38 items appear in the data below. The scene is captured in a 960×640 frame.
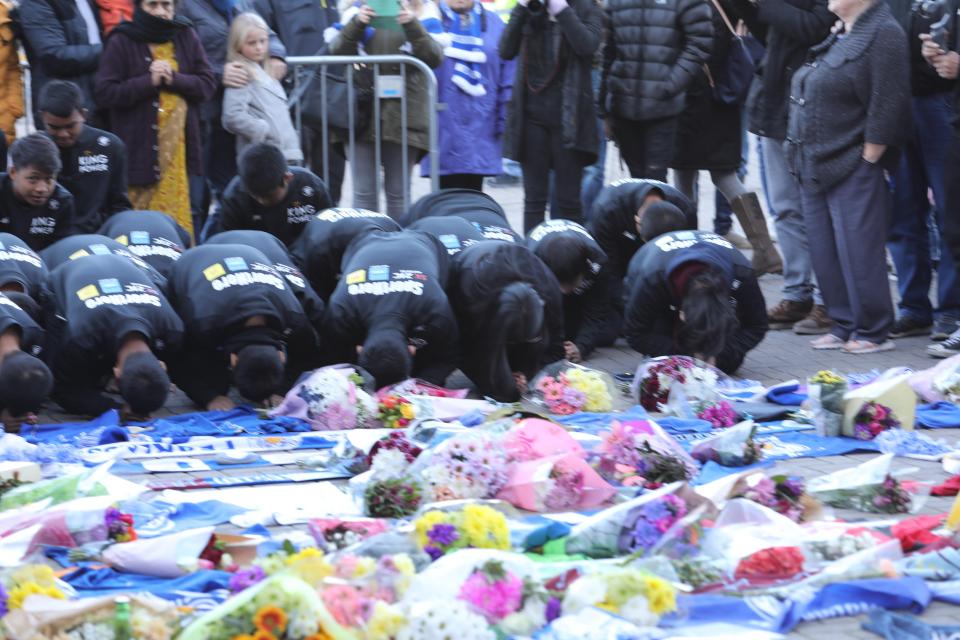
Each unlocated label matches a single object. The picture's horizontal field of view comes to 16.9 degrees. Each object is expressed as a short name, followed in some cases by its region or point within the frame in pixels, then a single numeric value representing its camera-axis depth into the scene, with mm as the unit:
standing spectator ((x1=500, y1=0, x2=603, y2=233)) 21409
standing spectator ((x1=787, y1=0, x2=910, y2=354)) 18223
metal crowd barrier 21684
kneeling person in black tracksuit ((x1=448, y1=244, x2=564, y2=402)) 16079
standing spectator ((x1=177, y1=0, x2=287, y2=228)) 21424
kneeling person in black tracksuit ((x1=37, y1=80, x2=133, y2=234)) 18866
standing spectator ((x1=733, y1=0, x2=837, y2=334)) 20107
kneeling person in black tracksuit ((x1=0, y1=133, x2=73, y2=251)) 17718
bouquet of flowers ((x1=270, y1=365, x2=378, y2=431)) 15153
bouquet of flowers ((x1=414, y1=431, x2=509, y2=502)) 12014
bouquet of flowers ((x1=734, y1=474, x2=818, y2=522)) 11815
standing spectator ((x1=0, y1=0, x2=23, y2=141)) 20153
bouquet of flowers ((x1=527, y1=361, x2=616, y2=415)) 16049
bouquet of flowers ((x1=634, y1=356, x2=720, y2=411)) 16095
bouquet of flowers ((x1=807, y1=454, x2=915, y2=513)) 12289
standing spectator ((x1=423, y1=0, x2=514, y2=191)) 22496
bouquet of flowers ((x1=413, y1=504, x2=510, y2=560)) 10329
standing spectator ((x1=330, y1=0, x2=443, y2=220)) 21868
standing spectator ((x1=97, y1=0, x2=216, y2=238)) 20183
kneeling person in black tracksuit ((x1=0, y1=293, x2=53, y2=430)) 14716
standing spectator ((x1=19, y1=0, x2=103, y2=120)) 20030
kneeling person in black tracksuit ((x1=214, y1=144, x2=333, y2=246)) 18836
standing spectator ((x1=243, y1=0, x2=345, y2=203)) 23139
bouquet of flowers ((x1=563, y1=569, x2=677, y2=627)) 9380
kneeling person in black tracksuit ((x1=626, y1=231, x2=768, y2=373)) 17274
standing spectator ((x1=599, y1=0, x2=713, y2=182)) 21455
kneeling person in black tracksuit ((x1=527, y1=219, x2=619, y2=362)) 18208
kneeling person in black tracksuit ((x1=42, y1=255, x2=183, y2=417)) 15344
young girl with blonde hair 21286
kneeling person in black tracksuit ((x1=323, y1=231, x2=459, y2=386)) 15712
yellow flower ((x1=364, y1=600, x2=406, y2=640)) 8729
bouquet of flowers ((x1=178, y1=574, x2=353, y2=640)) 8468
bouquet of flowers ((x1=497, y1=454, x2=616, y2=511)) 12259
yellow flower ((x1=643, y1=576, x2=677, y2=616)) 9426
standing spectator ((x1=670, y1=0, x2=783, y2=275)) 22419
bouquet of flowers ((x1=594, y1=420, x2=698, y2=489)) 12864
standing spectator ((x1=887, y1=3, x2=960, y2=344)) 19219
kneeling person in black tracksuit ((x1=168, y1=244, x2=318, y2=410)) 15865
